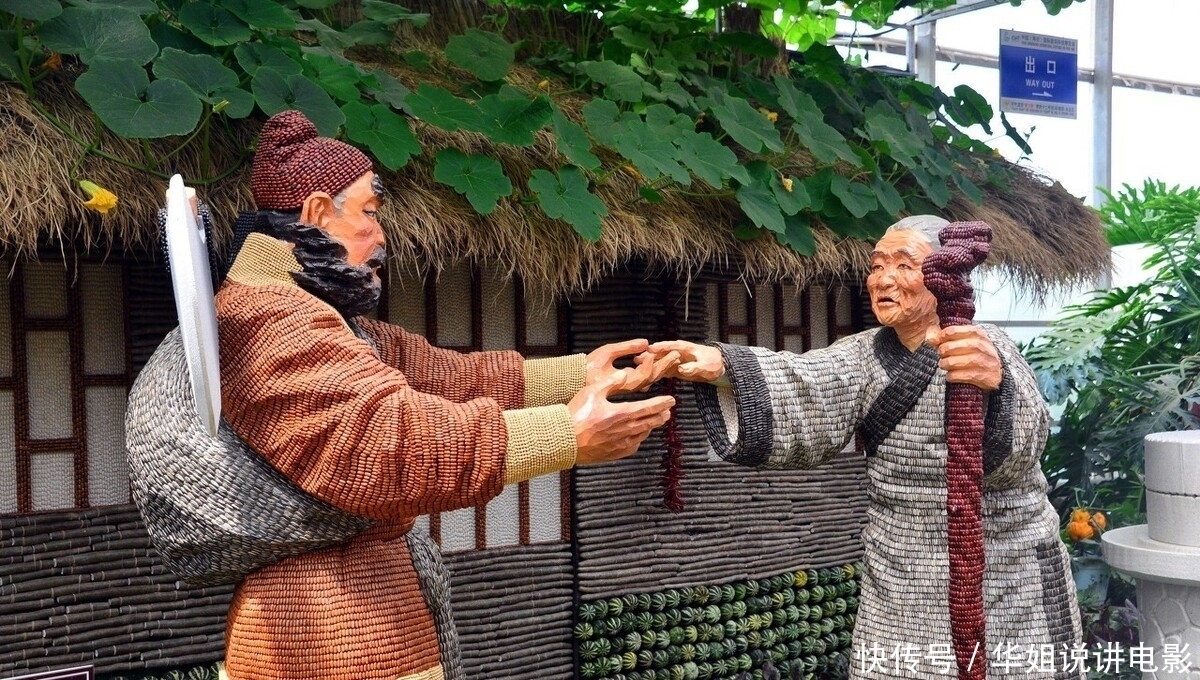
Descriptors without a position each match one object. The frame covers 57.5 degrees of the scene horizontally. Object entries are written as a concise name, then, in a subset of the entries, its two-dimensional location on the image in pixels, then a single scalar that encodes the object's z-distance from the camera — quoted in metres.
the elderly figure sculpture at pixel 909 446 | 2.67
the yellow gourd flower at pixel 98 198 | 2.56
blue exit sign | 6.25
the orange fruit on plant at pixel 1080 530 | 5.07
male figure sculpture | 1.96
